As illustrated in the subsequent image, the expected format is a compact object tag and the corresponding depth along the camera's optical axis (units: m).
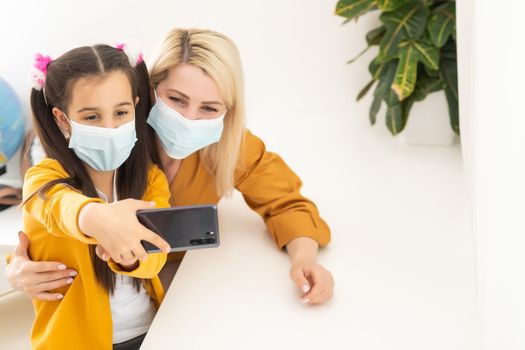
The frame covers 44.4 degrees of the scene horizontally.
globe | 1.99
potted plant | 2.13
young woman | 1.28
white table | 1.13
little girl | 1.09
